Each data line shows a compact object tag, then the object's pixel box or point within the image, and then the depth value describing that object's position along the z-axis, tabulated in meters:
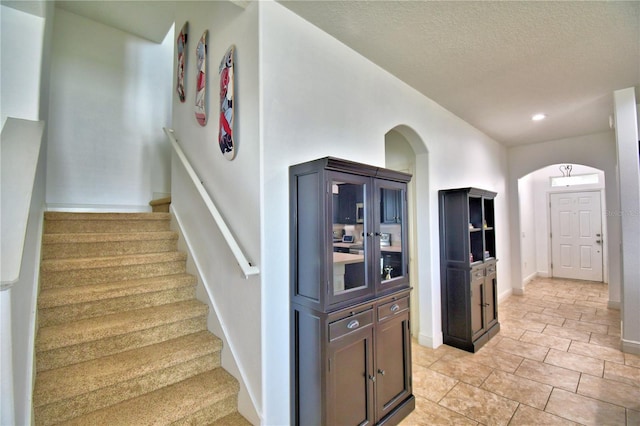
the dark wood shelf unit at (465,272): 3.34
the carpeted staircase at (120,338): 1.71
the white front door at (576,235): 6.42
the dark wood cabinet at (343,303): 1.74
